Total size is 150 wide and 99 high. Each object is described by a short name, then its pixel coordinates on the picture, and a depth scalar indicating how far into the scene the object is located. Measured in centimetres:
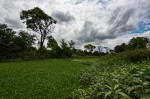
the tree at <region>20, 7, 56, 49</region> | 2267
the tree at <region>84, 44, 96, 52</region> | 4825
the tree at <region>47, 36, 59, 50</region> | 2515
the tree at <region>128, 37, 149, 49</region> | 3639
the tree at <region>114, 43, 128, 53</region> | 3627
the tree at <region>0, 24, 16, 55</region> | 1856
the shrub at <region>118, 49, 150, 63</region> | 671
